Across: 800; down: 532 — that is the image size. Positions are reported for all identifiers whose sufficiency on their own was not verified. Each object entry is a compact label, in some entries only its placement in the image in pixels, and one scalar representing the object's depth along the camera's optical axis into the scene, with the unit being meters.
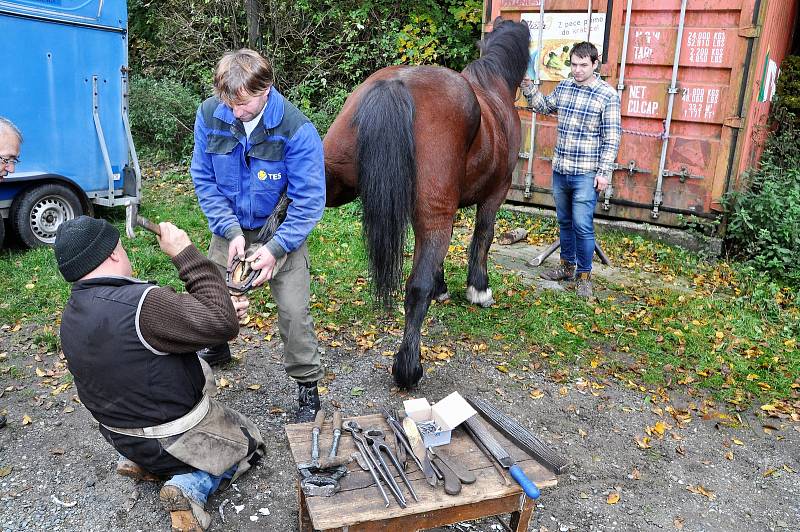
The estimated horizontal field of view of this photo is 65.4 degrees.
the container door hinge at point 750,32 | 6.30
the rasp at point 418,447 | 2.42
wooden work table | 2.22
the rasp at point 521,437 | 2.51
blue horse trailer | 6.18
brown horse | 3.62
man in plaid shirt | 5.41
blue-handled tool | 2.32
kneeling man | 2.36
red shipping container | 6.51
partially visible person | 2.94
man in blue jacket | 3.10
